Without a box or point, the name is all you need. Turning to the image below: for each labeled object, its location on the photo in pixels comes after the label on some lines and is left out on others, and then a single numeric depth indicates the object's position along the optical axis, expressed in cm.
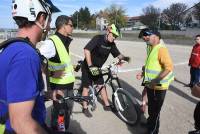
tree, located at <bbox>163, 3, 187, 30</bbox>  4549
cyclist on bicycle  323
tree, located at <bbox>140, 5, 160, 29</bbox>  4953
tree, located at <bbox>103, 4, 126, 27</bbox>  5368
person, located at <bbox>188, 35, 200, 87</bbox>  475
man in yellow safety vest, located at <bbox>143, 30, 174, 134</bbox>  253
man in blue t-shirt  95
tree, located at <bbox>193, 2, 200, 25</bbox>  3739
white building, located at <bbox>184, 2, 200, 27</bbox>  4024
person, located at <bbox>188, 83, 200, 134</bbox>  144
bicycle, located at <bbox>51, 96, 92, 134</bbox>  168
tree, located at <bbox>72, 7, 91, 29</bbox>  5847
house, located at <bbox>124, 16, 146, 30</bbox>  6532
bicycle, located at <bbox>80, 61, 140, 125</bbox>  303
